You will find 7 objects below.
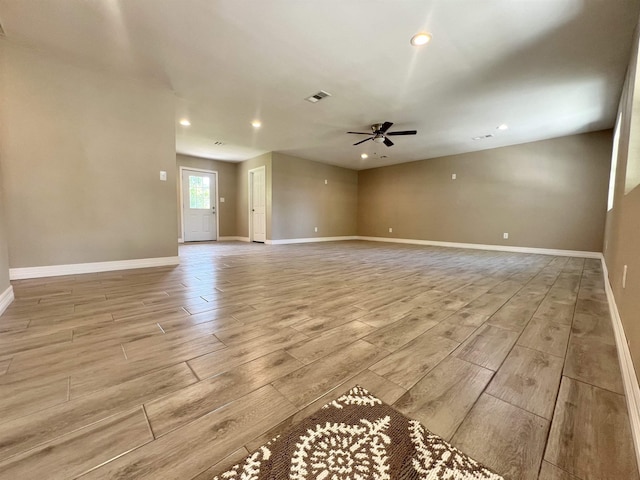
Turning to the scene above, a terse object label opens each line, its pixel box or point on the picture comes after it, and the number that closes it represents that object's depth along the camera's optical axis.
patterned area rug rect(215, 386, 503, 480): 0.72
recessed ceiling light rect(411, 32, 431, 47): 2.42
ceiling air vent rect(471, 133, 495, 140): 5.29
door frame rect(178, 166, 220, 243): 7.09
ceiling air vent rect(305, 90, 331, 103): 3.61
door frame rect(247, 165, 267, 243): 7.55
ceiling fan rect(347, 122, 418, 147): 4.47
